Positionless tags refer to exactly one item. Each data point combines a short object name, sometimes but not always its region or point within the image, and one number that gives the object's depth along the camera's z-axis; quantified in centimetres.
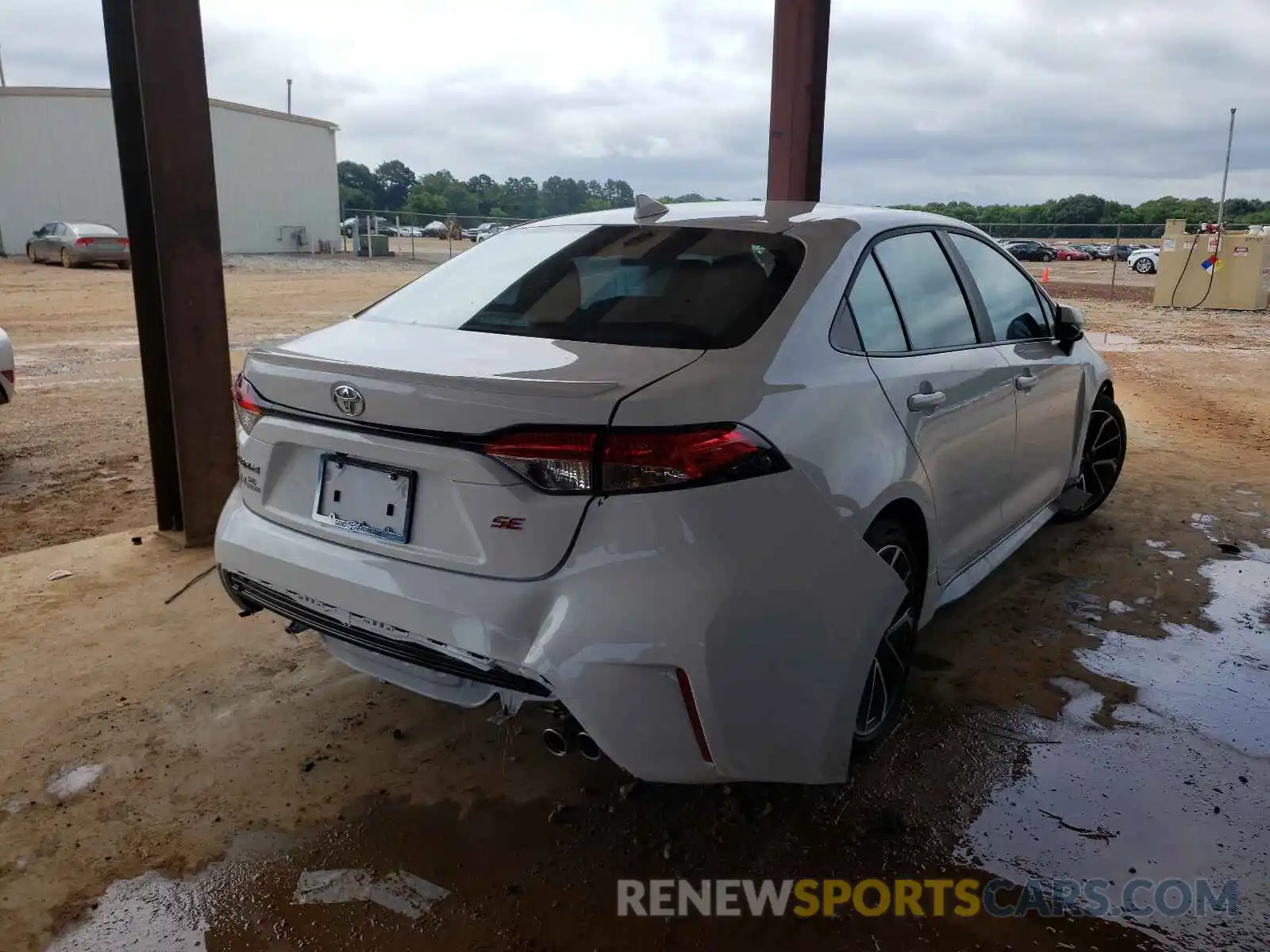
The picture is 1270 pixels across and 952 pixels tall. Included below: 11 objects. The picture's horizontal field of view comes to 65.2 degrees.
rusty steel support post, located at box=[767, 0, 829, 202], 588
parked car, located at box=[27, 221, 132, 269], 2328
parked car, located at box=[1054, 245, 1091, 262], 4216
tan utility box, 1952
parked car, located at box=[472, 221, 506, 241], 3401
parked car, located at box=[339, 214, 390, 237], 3462
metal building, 2923
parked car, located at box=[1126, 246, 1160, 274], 3334
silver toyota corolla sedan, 212
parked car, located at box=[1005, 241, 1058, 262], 3925
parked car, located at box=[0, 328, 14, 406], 655
